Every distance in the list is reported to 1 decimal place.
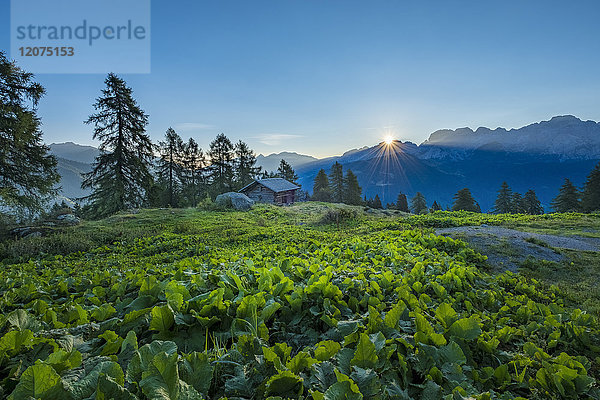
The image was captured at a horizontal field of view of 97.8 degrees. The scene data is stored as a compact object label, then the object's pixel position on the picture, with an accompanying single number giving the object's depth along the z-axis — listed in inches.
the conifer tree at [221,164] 2007.9
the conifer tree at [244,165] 2140.7
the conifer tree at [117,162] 1059.6
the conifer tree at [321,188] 2253.9
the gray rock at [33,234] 419.8
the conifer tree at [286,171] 2622.3
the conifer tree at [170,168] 1620.3
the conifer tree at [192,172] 1855.7
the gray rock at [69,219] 623.5
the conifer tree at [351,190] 2188.7
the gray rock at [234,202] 1045.2
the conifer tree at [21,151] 592.7
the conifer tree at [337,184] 2245.3
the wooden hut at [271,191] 1553.9
